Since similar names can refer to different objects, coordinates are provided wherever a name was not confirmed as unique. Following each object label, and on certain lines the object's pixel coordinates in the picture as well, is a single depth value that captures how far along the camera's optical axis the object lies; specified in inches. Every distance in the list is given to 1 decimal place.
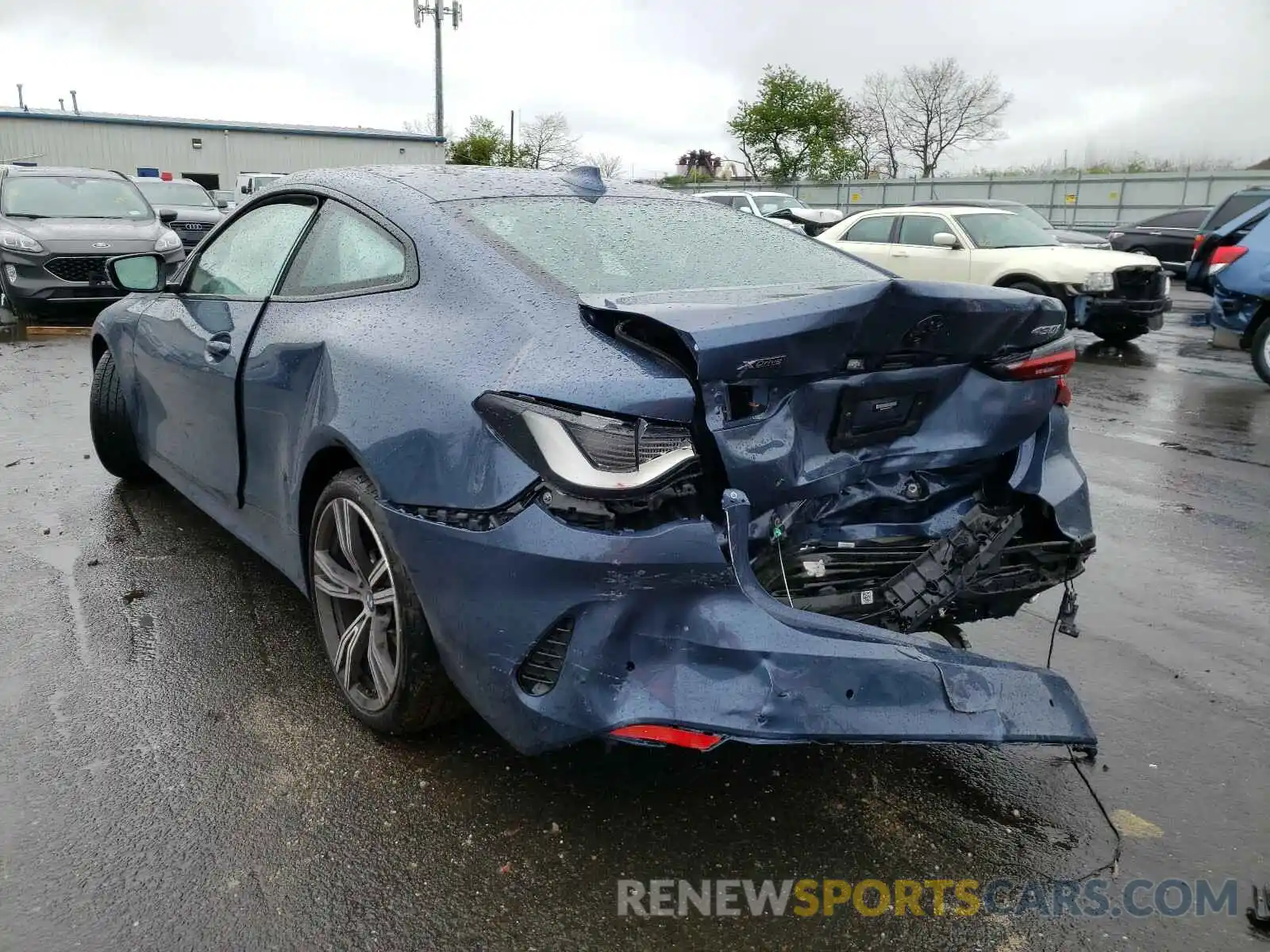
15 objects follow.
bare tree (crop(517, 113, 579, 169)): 2197.2
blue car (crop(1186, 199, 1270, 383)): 347.6
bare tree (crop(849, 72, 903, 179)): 2153.1
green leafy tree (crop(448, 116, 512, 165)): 1738.4
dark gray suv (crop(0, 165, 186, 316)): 419.2
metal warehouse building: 1593.3
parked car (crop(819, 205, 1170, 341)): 426.6
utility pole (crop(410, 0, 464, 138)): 1467.8
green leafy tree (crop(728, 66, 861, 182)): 1683.1
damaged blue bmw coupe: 83.0
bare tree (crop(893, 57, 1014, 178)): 2154.3
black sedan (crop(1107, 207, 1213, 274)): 767.1
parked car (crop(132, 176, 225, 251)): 665.6
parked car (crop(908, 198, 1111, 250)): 495.7
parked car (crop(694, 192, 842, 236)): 656.4
